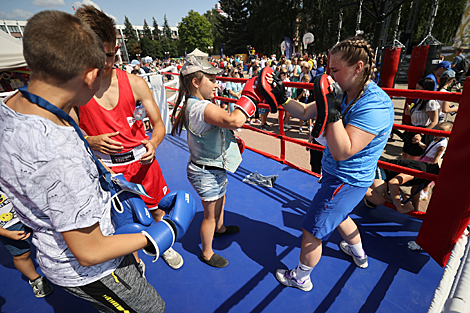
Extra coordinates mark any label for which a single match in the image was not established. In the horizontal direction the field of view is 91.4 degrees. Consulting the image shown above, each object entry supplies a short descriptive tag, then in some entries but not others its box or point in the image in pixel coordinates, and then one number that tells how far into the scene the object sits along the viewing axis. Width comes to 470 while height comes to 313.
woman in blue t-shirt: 1.31
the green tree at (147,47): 54.97
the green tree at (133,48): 54.97
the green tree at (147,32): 70.44
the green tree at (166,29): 79.60
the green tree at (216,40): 46.80
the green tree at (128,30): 66.38
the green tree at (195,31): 55.38
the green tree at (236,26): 38.69
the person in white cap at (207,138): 1.55
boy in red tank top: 1.57
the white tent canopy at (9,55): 4.82
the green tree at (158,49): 57.26
